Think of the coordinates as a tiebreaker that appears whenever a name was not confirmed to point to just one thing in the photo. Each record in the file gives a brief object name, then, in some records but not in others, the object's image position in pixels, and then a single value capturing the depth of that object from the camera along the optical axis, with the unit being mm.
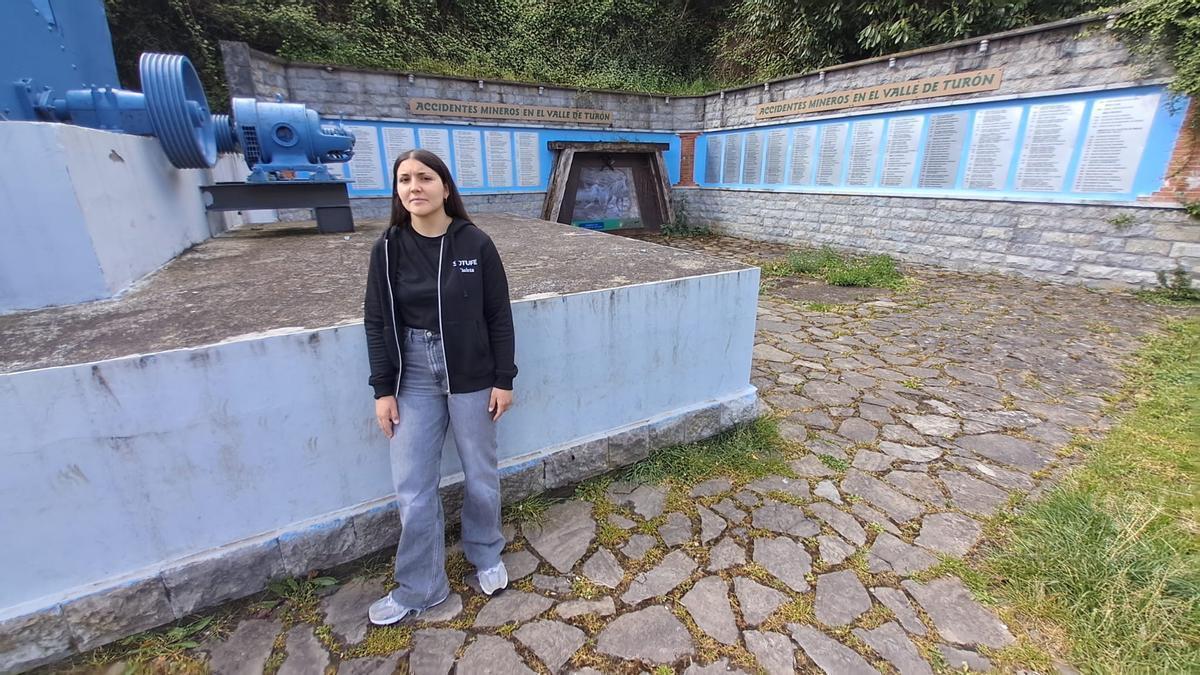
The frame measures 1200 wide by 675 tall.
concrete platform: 1658
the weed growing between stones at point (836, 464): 3014
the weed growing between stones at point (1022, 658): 1796
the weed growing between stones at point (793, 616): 1994
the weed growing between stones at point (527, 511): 2535
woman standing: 1840
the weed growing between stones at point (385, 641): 1861
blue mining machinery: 2871
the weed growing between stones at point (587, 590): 2129
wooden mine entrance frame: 10320
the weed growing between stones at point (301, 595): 2002
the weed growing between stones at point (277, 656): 1794
